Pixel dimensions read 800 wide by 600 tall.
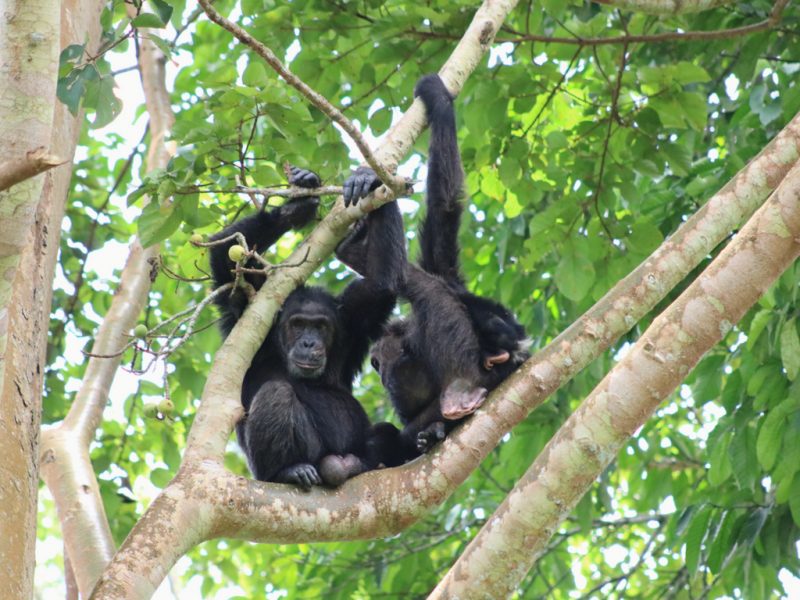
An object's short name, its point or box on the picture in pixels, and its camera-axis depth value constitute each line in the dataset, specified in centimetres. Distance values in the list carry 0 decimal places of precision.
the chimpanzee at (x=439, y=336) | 1355
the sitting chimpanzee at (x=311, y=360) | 1336
